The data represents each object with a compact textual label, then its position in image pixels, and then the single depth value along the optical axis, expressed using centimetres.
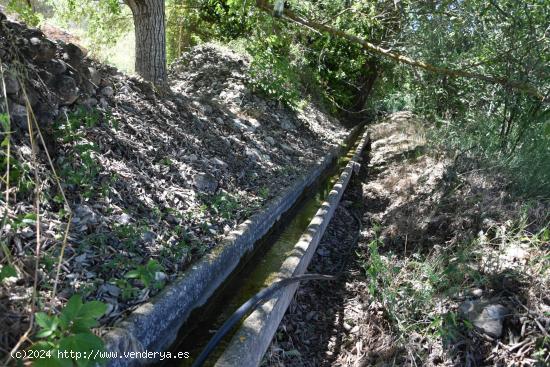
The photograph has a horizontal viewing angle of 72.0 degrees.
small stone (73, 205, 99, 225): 252
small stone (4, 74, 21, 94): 256
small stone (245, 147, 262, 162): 523
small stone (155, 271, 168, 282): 246
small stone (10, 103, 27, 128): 256
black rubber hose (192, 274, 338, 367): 223
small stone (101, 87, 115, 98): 382
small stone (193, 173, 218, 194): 379
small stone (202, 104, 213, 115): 564
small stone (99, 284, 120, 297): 219
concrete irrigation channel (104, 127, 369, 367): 213
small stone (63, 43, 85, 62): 348
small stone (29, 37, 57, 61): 306
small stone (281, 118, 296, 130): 746
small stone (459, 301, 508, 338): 250
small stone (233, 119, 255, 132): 595
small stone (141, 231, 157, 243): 272
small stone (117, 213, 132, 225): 273
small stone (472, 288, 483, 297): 279
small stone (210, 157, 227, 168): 439
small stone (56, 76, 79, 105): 311
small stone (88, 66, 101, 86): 372
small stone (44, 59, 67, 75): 314
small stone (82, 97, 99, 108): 340
